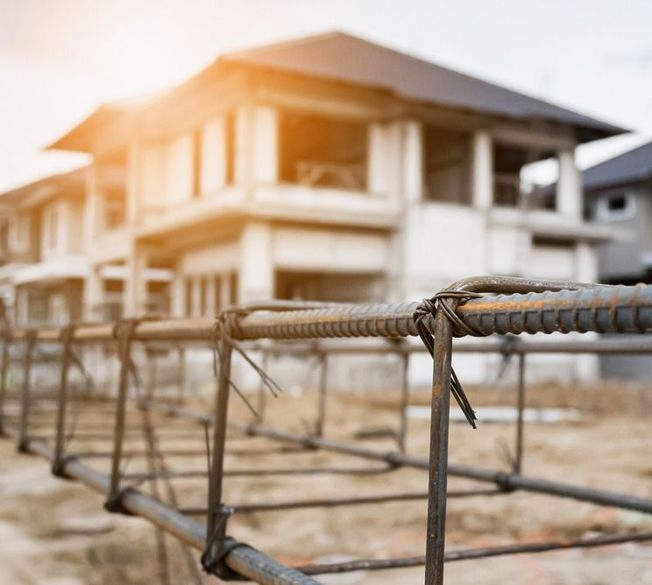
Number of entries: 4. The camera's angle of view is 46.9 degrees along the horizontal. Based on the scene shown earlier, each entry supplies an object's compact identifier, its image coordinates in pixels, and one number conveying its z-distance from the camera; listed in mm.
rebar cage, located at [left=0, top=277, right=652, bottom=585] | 1164
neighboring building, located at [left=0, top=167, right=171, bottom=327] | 25798
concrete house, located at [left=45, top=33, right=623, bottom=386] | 16703
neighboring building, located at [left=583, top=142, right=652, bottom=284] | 24366
